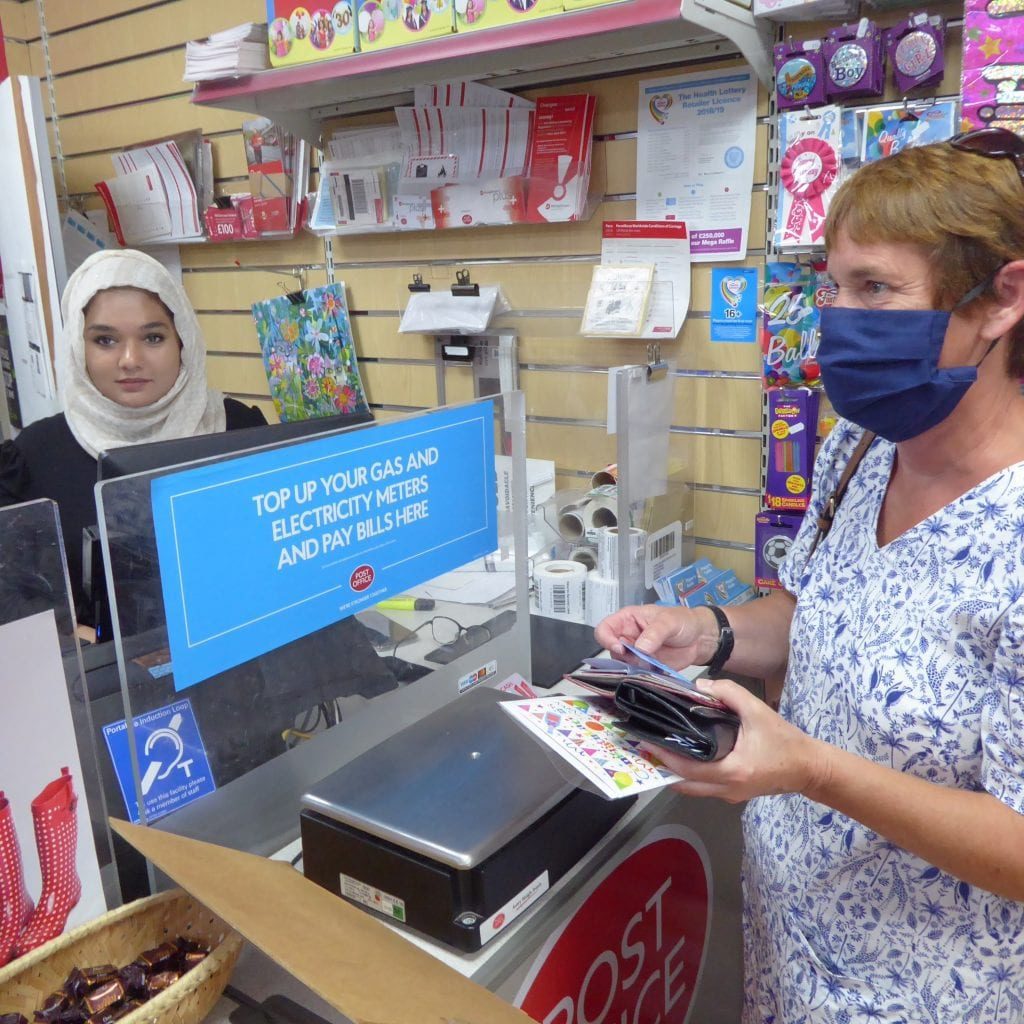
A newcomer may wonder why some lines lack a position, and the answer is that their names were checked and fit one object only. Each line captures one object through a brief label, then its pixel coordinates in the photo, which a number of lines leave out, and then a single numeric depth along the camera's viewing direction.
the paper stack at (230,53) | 2.34
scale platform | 1.13
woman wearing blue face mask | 1.02
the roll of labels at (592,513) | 2.21
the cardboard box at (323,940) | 0.88
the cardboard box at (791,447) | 2.07
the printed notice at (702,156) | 2.13
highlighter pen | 1.54
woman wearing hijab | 2.30
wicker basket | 0.95
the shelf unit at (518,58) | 1.81
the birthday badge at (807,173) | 1.91
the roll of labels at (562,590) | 2.12
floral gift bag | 3.02
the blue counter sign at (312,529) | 1.19
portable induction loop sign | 1.18
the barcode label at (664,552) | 2.20
